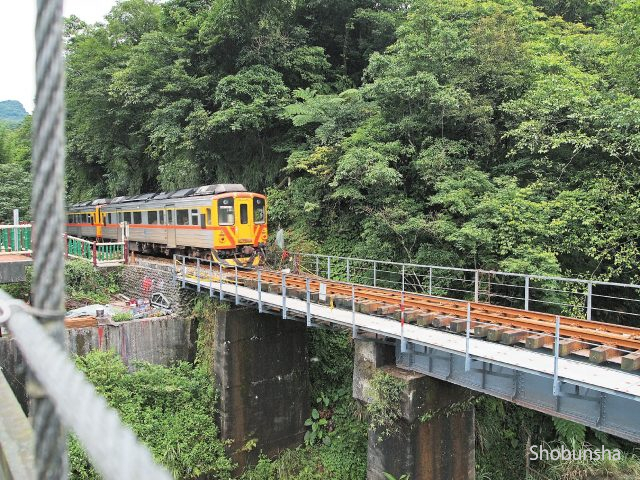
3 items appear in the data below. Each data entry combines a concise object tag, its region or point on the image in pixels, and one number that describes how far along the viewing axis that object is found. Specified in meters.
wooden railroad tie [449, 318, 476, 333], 8.17
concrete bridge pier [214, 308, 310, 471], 12.06
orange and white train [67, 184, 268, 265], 15.26
